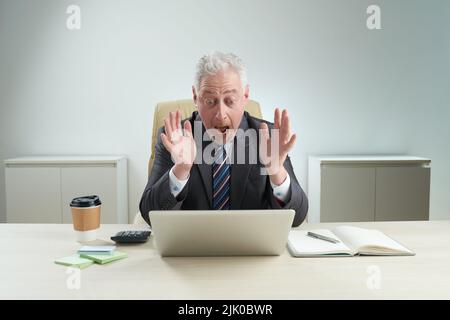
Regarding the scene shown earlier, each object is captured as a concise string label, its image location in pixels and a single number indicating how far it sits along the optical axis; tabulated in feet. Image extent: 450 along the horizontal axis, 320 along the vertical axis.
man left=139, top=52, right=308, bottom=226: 5.28
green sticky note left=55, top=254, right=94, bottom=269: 3.95
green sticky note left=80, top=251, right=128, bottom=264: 4.07
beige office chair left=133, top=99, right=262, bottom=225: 7.77
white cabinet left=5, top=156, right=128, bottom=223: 11.37
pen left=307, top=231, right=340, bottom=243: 4.60
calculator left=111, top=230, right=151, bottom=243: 4.71
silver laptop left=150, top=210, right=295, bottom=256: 3.87
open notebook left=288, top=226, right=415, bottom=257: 4.28
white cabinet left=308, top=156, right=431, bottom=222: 11.46
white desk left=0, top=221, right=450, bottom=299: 3.33
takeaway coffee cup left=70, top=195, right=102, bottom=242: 4.76
